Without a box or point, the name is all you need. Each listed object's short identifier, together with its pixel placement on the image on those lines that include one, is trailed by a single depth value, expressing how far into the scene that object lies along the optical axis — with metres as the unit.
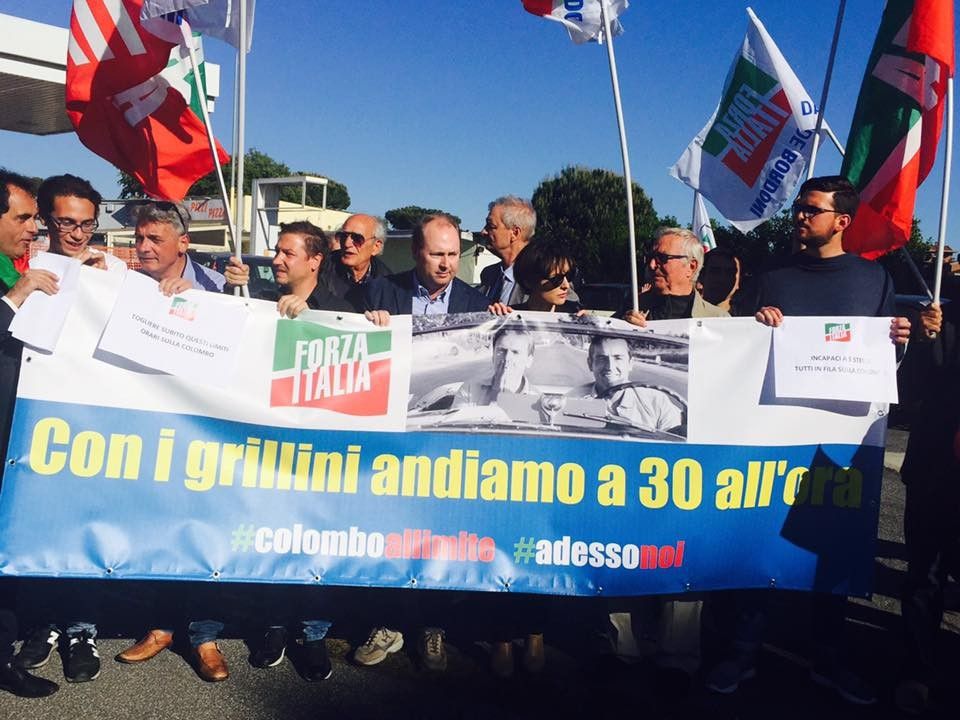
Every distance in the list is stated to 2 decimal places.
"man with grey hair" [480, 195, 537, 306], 5.05
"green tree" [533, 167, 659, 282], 45.47
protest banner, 3.43
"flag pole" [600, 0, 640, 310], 3.80
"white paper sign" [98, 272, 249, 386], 3.44
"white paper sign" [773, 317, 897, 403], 3.61
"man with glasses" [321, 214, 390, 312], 5.51
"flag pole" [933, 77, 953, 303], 3.73
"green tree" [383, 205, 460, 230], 81.88
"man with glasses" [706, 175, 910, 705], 3.70
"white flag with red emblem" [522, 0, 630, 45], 4.20
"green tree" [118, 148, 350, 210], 69.94
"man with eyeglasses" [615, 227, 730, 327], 4.12
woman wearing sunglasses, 3.91
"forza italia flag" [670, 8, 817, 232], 5.82
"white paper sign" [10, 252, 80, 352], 3.35
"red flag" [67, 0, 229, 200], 4.09
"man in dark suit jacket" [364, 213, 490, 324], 4.02
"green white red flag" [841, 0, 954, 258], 3.89
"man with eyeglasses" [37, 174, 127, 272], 3.73
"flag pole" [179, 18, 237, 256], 3.98
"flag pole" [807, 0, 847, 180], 4.79
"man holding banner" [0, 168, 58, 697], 3.39
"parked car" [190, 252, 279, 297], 12.35
